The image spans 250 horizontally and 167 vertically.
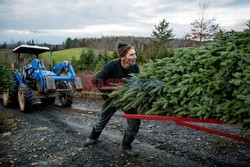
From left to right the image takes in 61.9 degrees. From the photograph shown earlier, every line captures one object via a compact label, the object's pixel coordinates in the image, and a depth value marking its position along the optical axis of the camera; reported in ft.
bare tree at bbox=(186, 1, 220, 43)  59.98
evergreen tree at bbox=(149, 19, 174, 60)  104.58
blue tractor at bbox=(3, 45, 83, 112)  24.18
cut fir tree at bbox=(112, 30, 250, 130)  7.29
